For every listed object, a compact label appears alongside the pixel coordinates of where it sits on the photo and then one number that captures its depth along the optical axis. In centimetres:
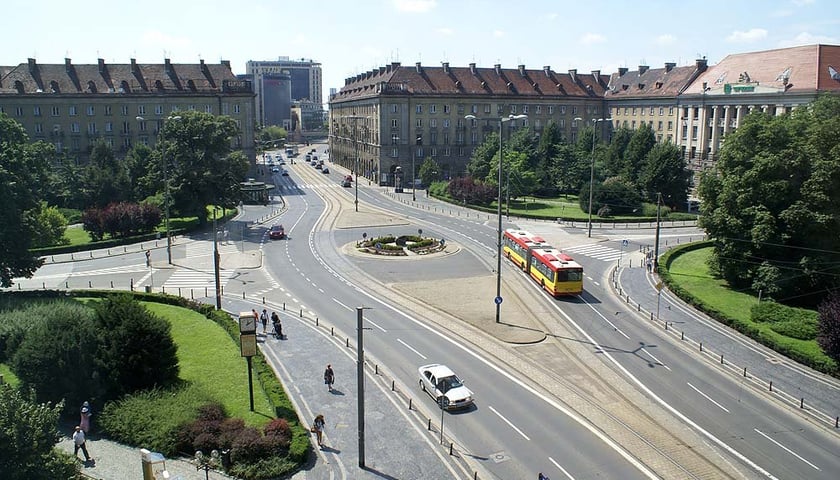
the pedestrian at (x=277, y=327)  4256
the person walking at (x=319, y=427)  2885
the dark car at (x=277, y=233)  7525
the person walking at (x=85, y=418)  2933
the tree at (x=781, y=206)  4803
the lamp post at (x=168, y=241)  6185
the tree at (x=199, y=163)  7688
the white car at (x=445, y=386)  3256
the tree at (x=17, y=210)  4891
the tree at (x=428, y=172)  11556
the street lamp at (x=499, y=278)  4403
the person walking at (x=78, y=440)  2711
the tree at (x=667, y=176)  9244
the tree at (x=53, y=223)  6614
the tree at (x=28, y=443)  2222
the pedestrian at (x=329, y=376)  3453
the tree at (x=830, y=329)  3747
